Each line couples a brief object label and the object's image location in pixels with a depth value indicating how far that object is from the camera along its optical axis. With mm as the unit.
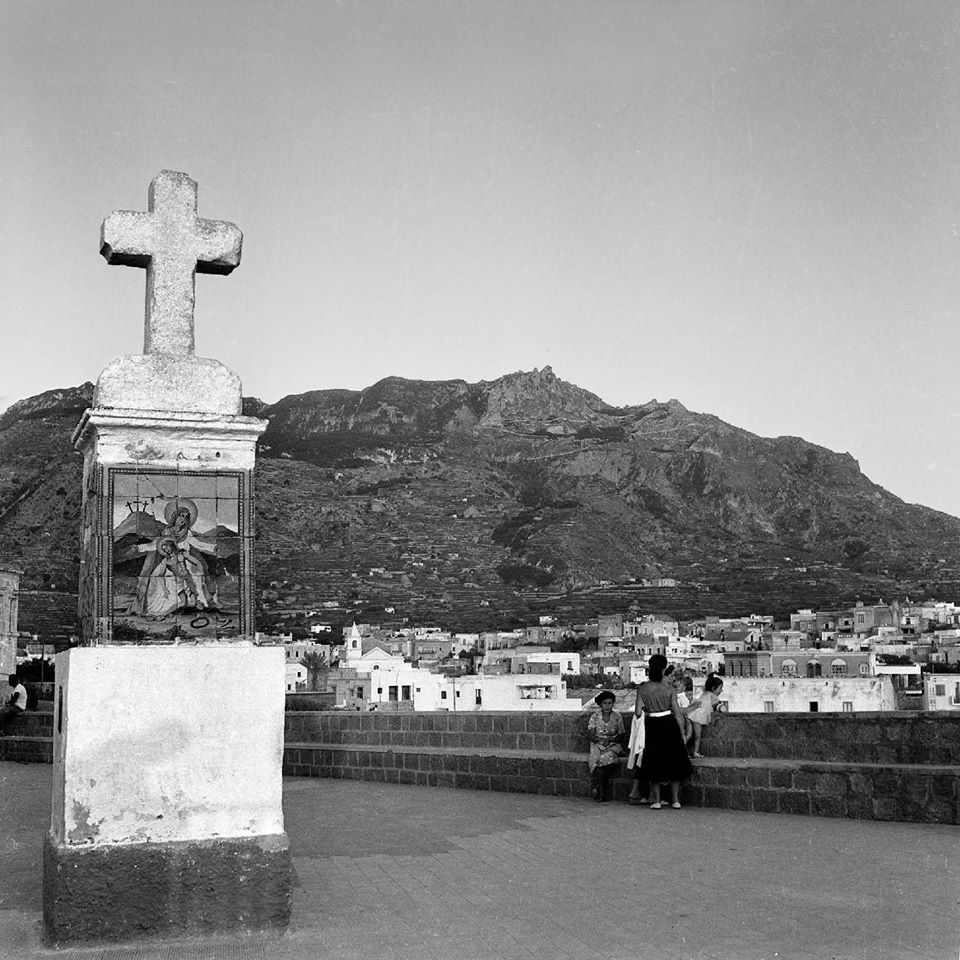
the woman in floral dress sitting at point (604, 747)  9523
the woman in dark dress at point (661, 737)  8820
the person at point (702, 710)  9500
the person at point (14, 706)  14953
